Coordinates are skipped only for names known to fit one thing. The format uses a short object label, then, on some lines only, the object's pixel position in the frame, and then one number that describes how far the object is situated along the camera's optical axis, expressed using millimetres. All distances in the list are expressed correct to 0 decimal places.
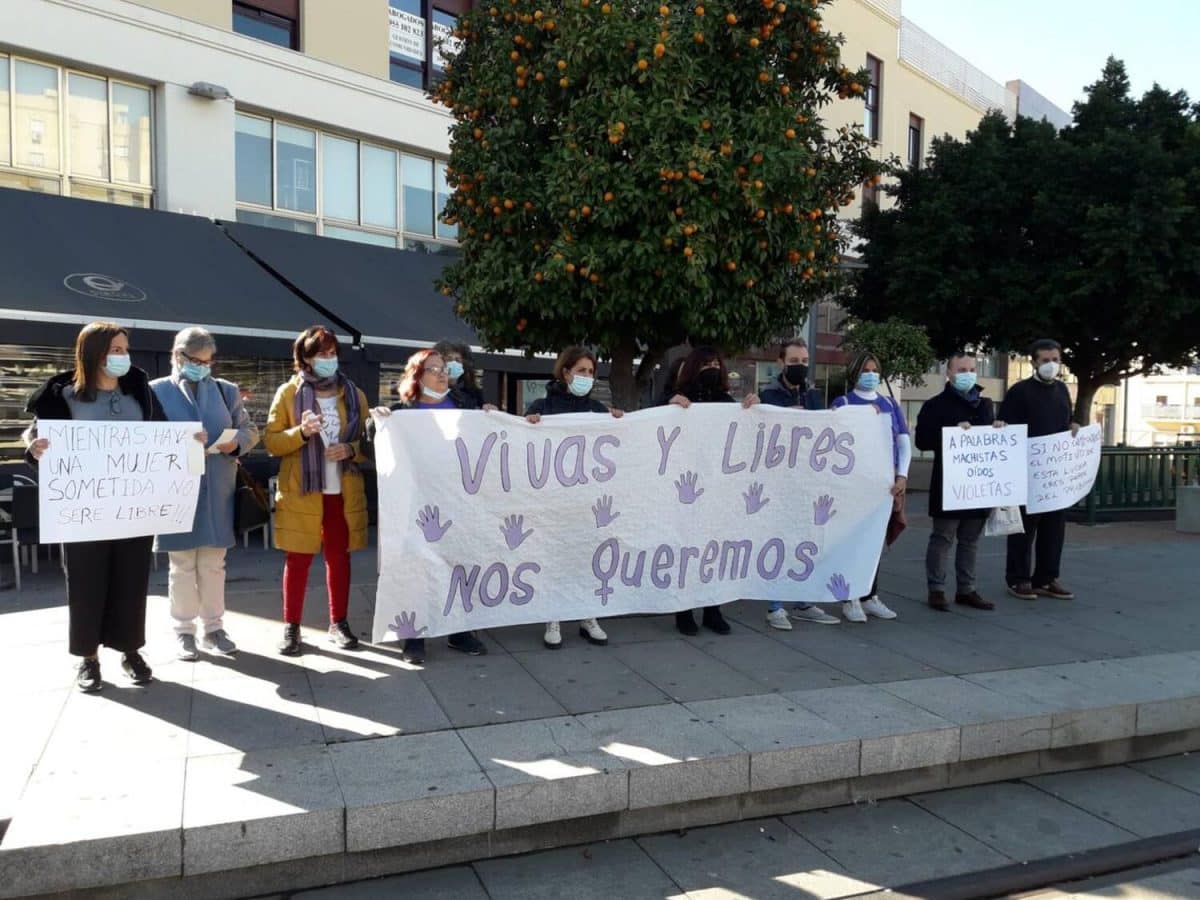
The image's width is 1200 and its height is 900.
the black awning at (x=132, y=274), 8984
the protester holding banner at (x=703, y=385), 6168
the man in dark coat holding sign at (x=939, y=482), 6922
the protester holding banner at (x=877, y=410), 6562
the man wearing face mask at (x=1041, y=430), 7352
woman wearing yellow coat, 5266
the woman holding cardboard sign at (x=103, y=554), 4621
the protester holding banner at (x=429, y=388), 5535
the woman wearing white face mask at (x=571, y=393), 5805
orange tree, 6887
